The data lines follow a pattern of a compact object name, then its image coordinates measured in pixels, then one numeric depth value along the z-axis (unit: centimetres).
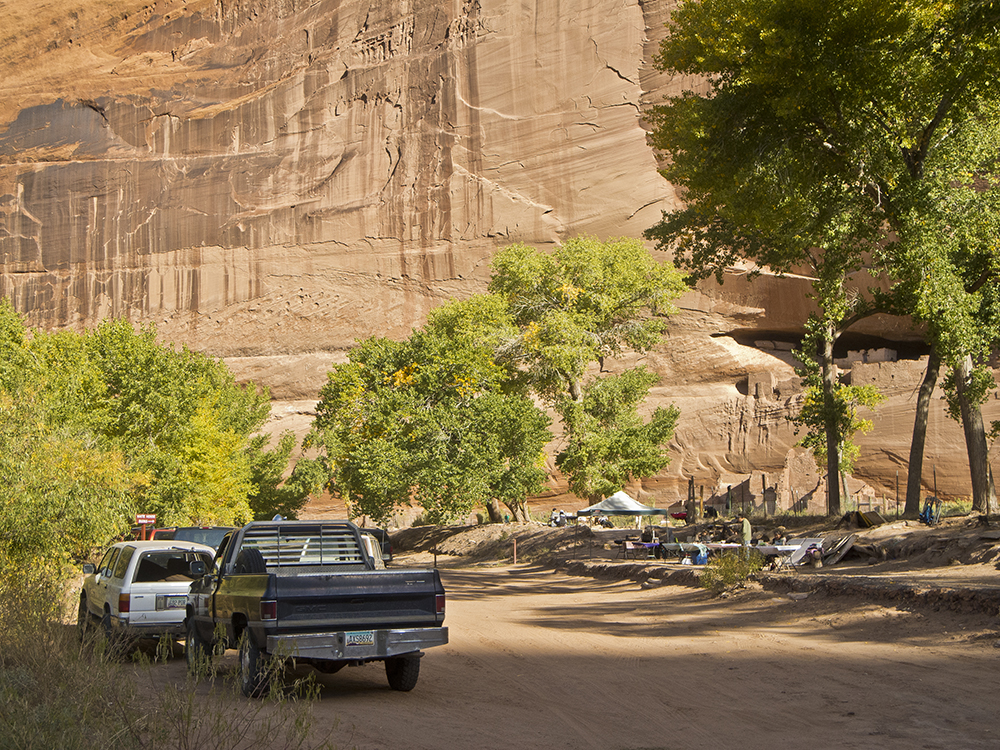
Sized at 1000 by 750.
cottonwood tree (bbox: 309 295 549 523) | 3447
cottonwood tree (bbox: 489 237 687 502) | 3922
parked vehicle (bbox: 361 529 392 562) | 1340
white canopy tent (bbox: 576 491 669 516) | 2962
